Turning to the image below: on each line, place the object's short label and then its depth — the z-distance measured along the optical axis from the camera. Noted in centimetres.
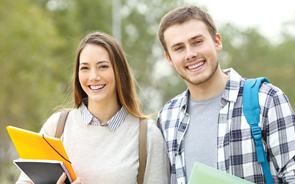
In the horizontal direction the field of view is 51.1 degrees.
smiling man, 236
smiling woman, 281
